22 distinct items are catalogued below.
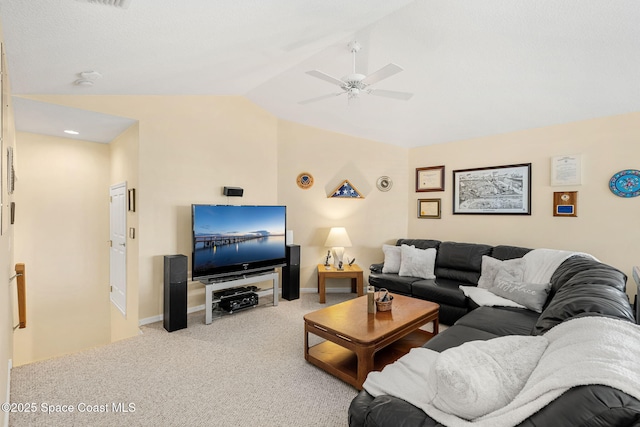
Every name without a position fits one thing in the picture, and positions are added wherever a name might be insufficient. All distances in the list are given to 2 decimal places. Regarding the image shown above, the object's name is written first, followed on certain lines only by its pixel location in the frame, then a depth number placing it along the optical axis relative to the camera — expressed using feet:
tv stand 11.66
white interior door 13.08
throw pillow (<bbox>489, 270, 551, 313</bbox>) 9.24
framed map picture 13.35
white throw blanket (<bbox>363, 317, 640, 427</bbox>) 3.00
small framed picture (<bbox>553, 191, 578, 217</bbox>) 12.05
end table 14.24
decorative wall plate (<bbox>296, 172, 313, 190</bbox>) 15.75
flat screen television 11.82
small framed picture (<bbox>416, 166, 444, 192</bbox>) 15.96
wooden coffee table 7.49
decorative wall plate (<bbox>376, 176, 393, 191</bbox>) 16.75
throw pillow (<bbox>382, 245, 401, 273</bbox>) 14.39
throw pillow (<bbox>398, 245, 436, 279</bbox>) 13.64
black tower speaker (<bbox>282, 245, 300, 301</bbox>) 14.66
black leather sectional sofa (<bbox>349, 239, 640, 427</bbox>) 2.78
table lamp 15.01
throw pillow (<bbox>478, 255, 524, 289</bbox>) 10.97
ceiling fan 7.72
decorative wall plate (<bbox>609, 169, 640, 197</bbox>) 10.78
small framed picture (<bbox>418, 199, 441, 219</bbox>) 16.07
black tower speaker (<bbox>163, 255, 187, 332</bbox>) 10.97
